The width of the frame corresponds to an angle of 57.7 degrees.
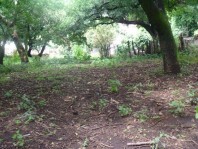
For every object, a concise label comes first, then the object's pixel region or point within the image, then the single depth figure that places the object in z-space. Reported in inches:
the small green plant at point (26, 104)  145.4
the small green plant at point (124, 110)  131.5
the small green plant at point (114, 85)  173.6
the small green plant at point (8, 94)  176.1
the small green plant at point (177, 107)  126.0
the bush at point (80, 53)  482.2
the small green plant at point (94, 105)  146.0
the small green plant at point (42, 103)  152.6
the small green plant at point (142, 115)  123.0
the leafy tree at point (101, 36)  617.6
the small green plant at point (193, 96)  137.6
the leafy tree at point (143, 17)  210.2
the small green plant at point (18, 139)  104.0
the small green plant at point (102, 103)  145.7
